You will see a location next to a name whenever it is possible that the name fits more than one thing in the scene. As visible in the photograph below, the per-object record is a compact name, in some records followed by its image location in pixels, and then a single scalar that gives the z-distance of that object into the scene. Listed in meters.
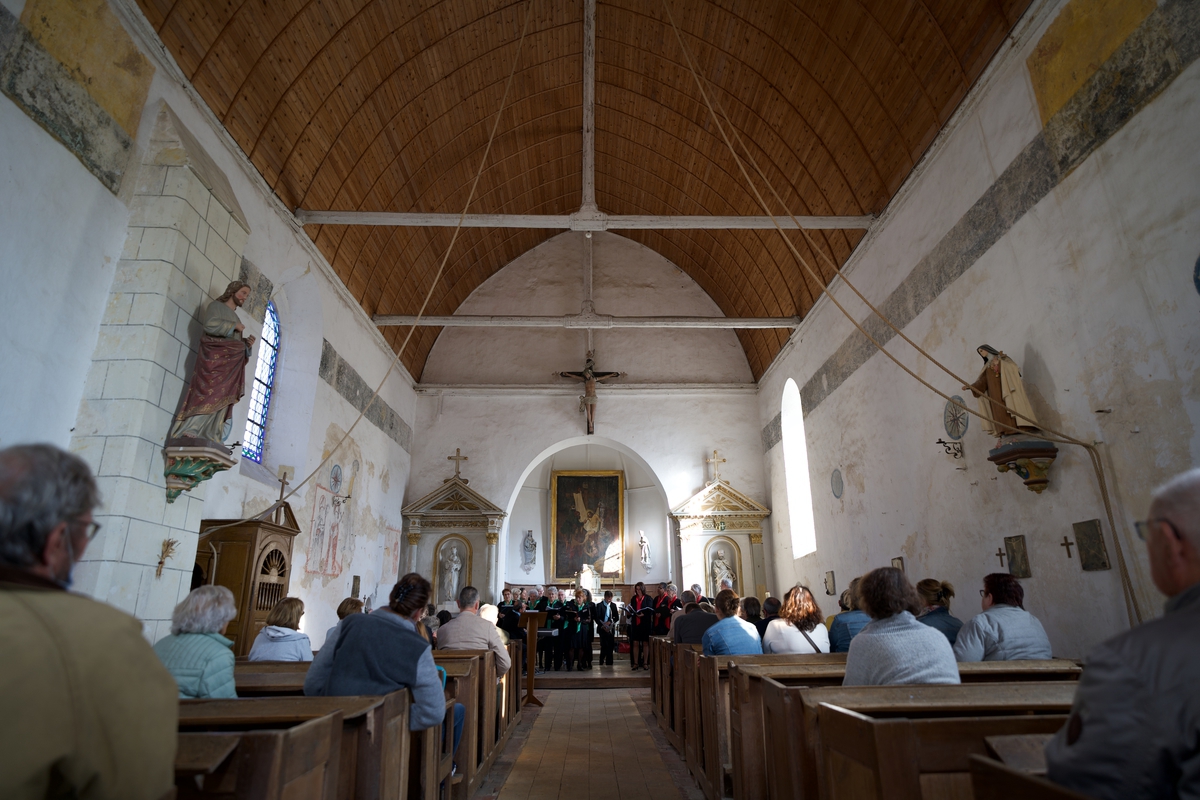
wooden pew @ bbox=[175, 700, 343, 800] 1.75
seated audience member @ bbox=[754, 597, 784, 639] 6.01
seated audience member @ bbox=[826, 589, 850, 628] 5.82
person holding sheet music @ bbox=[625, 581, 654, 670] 11.43
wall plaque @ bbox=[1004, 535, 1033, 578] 5.82
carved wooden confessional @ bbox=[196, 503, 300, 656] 6.44
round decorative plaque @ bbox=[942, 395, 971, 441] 6.63
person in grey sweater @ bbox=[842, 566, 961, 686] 2.75
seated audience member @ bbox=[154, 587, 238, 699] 2.80
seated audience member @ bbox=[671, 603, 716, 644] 6.37
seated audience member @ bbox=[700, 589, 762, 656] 4.75
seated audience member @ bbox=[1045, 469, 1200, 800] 1.18
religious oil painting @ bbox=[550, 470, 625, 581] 15.80
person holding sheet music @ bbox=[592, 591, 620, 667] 11.84
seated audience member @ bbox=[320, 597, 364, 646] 5.21
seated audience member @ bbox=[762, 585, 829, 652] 4.85
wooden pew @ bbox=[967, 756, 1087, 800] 1.23
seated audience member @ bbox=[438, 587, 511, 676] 5.39
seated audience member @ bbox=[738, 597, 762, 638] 5.77
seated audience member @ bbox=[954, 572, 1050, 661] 3.84
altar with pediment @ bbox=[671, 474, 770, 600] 13.39
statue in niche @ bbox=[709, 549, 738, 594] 13.25
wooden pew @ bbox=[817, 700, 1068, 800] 1.86
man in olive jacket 1.06
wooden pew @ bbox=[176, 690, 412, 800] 2.25
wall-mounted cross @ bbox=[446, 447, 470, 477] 13.83
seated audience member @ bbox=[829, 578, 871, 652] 4.86
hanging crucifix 13.83
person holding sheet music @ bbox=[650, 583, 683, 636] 11.08
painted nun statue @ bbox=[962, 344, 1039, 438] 5.46
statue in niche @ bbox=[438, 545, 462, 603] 13.06
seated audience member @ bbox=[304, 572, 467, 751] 3.10
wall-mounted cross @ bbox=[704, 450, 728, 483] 13.84
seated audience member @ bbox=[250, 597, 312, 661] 4.74
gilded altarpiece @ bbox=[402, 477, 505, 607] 13.25
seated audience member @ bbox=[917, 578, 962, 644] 4.47
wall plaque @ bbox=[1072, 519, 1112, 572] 4.95
